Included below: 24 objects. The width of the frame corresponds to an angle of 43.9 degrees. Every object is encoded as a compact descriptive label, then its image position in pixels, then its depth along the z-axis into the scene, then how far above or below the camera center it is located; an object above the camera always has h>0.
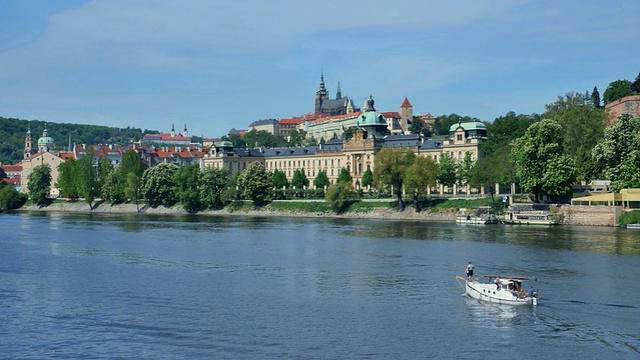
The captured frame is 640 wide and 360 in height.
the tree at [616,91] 161.75 +22.06
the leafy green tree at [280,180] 181.36 +4.02
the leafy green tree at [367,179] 160.88 +3.71
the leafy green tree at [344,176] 166.12 +4.48
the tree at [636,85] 128.88 +18.14
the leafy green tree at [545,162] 107.94 +4.70
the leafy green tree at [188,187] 152.12 +2.12
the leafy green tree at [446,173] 135.38 +4.07
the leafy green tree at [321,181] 176.12 +3.68
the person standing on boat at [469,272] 50.94 -4.83
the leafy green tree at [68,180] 181.75 +4.27
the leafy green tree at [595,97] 193.96 +24.34
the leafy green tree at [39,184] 181.25 +3.32
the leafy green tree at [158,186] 159.25 +2.42
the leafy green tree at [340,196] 137.00 +0.23
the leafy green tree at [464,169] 135.62 +4.81
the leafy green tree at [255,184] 147.62 +2.54
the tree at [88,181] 171.12 +3.73
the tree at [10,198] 180.00 +0.04
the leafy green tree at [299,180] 182.00 +4.01
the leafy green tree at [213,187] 151.88 +2.08
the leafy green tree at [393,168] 128.38 +4.70
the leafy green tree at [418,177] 123.81 +3.10
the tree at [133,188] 162.00 +2.08
